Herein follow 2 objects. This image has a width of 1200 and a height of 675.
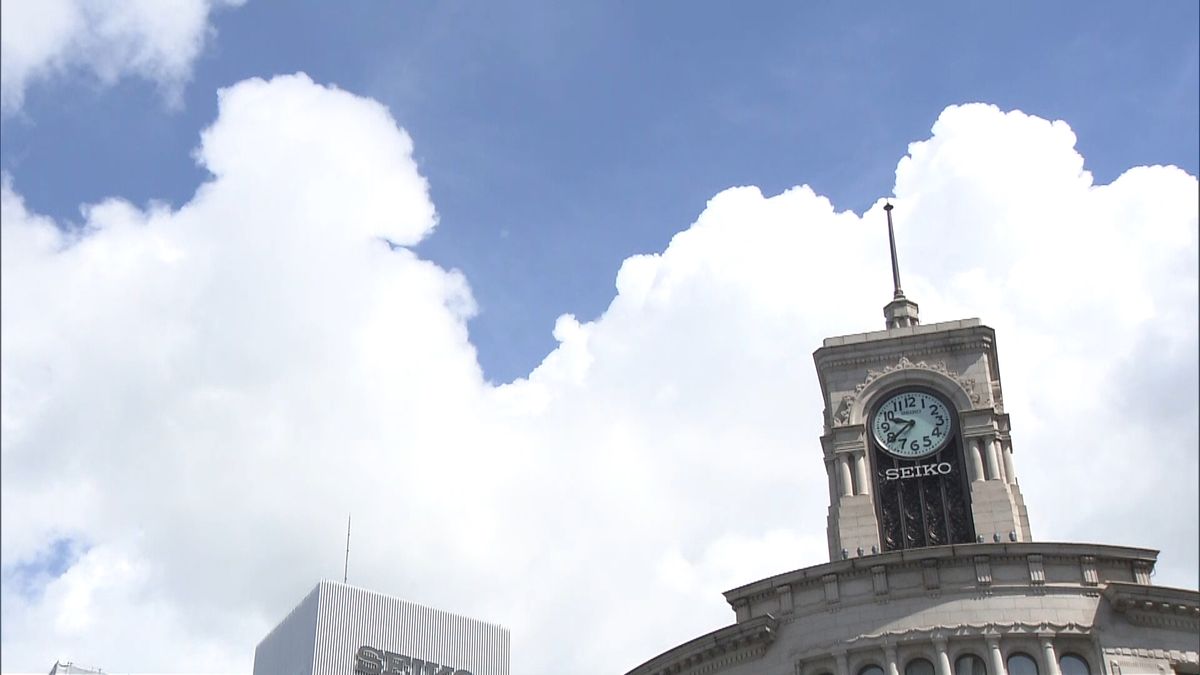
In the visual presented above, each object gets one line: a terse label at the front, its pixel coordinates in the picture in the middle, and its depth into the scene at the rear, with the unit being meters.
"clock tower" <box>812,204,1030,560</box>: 64.00
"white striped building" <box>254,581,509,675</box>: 110.12
